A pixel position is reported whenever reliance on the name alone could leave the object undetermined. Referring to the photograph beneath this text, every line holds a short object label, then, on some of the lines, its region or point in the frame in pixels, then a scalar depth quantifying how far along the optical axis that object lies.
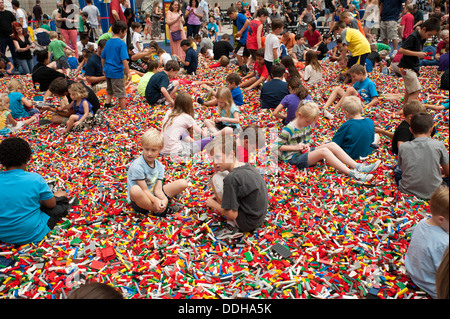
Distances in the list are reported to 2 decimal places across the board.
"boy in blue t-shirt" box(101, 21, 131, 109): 7.22
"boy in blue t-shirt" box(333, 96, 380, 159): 5.16
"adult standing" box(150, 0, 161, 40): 19.41
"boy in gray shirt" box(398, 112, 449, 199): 4.07
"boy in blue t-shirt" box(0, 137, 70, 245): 3.45
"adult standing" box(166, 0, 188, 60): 11.40
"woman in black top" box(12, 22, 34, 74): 11.53
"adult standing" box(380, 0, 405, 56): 10.99
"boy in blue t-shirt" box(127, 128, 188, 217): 3.91
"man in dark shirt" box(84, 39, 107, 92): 8.50
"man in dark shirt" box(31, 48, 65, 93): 8.53
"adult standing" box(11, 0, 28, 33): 13.41
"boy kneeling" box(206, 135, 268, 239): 3.47
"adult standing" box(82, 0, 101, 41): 13.88
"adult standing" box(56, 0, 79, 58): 13.19
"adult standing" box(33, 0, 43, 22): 18.00
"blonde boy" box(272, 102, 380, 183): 4.91
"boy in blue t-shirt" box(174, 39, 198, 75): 10.55
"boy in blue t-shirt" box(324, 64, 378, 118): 7.22
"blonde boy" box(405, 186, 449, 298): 2.73
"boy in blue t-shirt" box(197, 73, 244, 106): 7.31
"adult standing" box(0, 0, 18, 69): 11.31
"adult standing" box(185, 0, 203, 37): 13.97
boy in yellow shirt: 8.62
